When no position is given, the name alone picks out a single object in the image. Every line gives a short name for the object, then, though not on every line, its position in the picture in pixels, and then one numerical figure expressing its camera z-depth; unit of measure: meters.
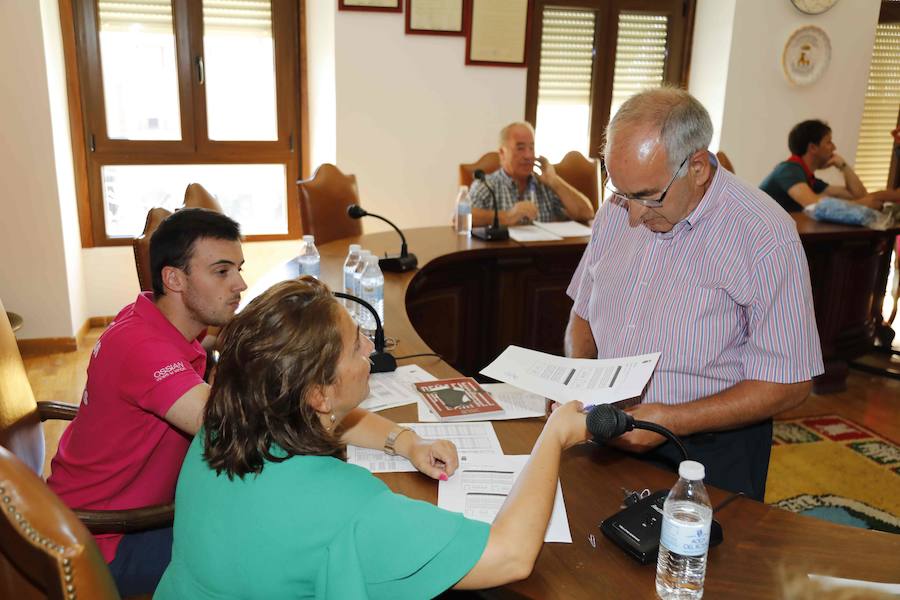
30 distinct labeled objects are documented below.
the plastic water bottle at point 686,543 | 1.05
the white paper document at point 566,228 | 3.79
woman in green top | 0.97
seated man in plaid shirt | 3.90
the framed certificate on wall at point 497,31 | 4.72
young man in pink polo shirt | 1.51
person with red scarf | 4.49
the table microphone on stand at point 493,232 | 3.58
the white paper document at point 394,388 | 1.74
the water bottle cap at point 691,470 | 1.07
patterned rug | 2.79
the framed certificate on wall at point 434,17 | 4.57
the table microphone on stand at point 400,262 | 2.98
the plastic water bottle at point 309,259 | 2.79
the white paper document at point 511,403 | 1.67
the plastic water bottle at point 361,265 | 2.58
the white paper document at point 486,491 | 1.26
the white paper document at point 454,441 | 1.46
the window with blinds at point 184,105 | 4.47
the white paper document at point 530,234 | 3.63
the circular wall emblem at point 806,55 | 5.37
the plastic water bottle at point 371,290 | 2.38
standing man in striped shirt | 1.58
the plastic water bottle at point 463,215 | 3.75
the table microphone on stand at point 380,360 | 1.93
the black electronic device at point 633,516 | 1.15
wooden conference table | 1.10
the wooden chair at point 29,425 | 1.48
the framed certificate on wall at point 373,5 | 4.40
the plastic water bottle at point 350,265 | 2.58
